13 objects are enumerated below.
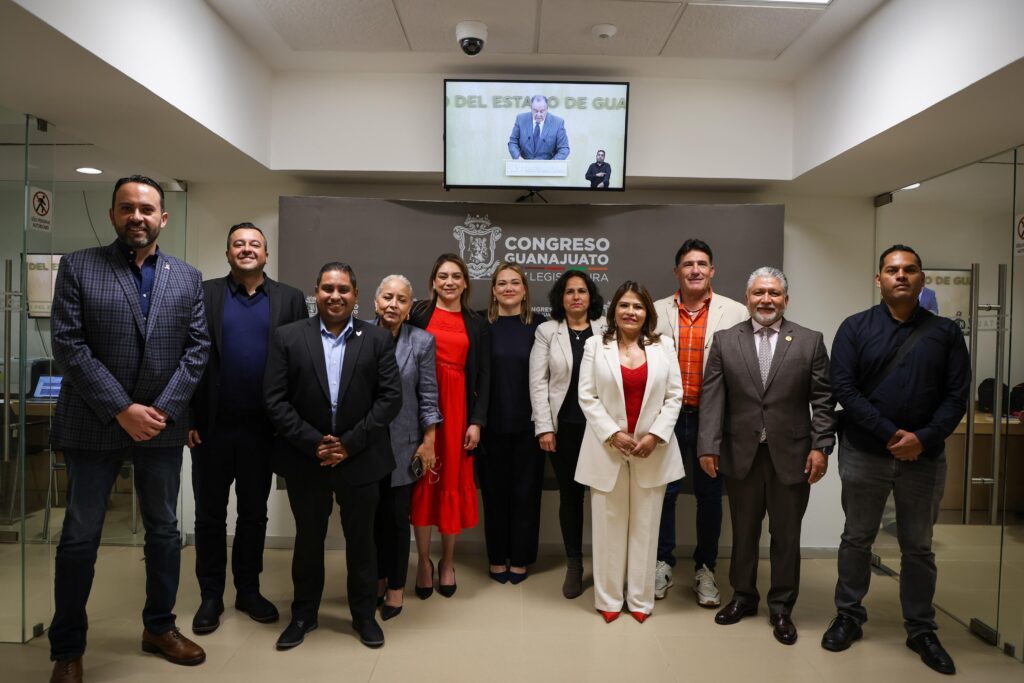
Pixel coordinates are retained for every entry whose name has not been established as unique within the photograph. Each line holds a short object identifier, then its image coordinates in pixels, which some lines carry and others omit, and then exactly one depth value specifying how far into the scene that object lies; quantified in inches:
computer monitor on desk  128.3
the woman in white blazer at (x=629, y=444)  130.9
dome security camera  141.9
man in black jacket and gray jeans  118.5
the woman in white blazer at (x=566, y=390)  144.2
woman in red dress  142.4
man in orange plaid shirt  145.0
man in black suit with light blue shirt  114.0
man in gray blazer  125.7
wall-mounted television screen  161.6
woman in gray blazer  130.5
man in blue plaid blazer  102.6
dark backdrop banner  171.8
